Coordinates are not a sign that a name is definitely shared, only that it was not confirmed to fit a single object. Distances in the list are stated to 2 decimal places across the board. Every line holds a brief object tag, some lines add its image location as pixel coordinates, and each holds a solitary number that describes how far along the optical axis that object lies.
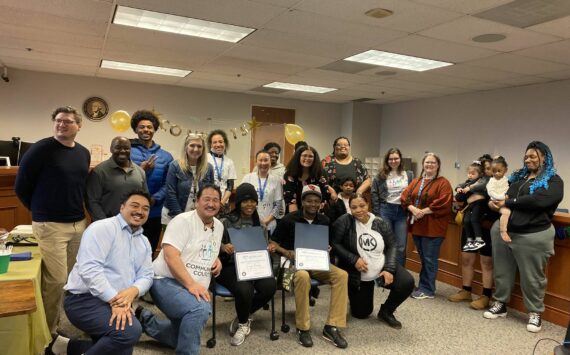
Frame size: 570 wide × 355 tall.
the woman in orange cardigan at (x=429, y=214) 4.01
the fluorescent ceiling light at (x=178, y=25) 3.86
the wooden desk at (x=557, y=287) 3.51
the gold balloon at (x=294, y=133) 6.59
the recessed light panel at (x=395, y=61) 5.11
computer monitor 5.73
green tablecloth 2.24
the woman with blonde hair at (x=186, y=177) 3.39
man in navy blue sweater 2.51
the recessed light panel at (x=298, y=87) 7.45
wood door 8.77
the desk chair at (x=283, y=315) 3.11
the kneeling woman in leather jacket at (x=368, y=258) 3.29
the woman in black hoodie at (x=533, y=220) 3.26
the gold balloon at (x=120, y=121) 6.42
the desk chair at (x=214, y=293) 2.85
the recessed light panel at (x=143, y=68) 6.24
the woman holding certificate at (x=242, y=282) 2.89
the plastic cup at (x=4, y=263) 2.11
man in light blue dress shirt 2.09
